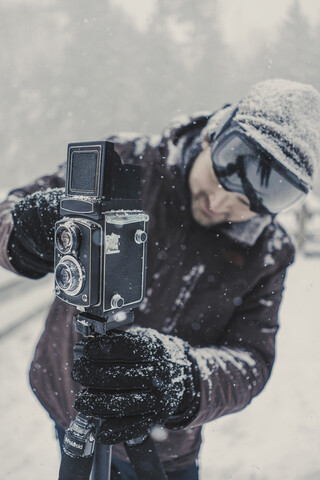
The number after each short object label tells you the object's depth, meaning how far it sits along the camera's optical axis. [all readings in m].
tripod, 0.78
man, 1.05
